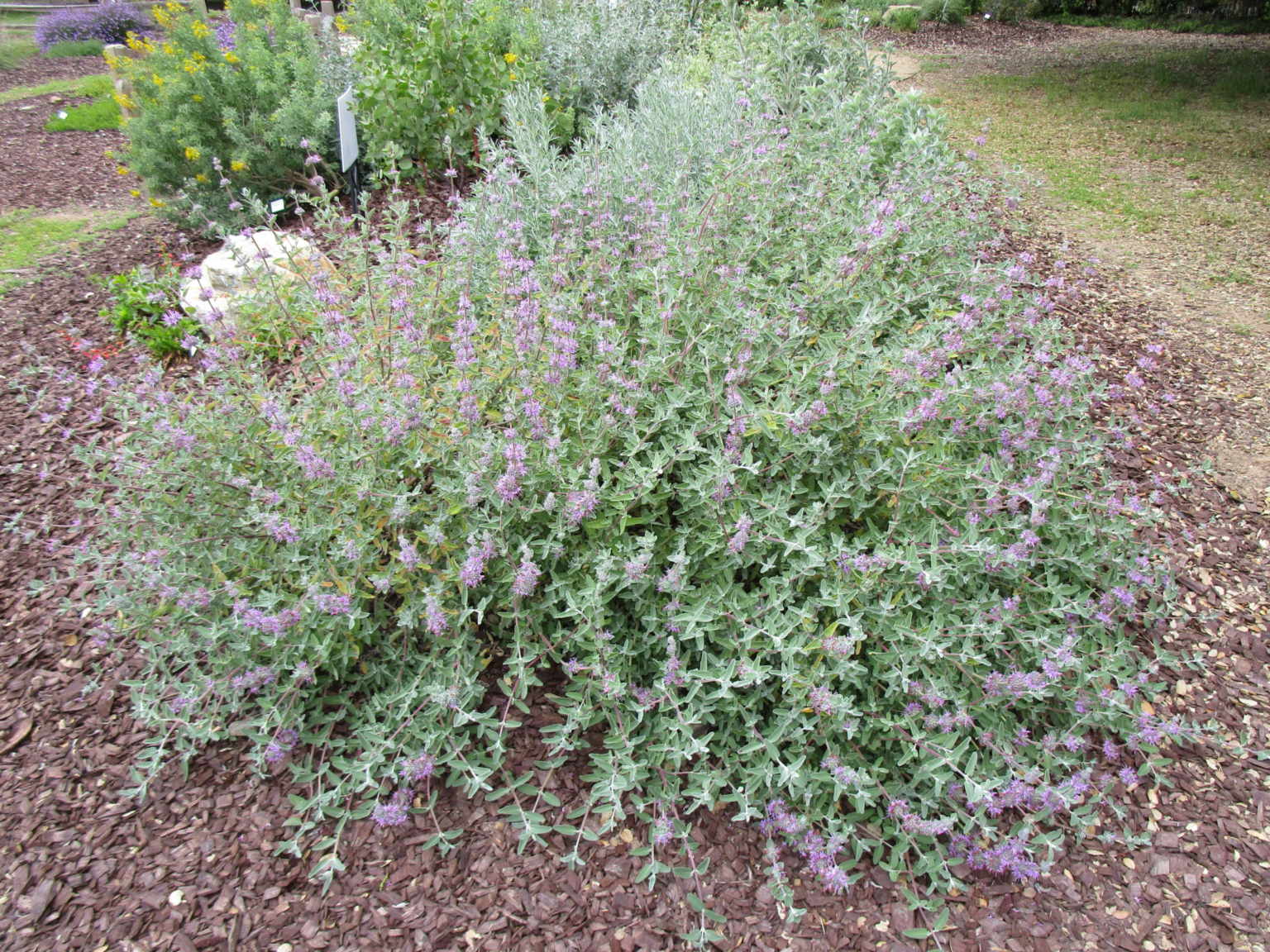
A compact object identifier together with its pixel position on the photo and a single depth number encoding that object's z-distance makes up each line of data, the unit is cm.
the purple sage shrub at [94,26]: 1452
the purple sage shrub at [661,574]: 223
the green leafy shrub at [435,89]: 555
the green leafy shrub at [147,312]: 425
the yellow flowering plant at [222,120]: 553
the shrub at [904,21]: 1662
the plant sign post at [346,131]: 450
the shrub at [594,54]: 676
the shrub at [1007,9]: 1806
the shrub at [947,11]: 1725
